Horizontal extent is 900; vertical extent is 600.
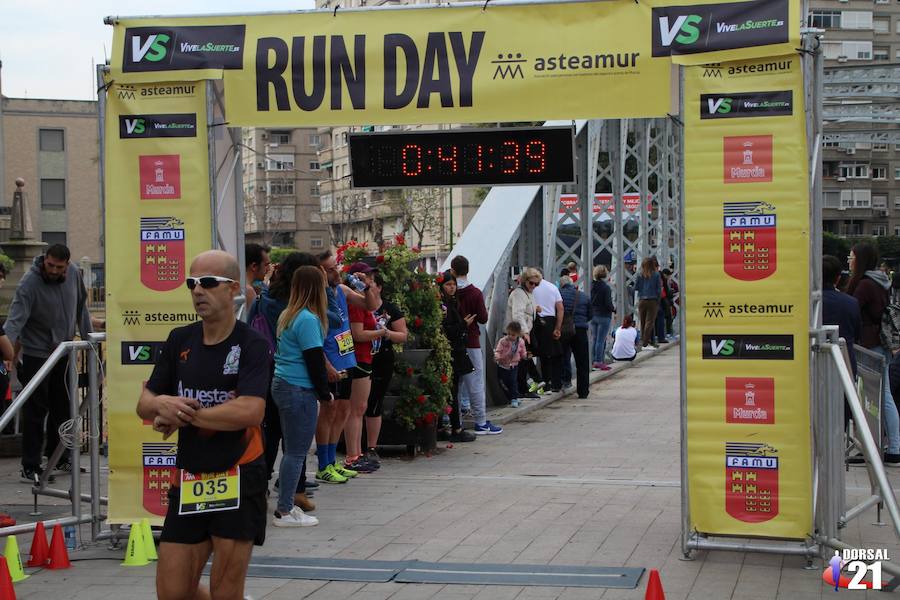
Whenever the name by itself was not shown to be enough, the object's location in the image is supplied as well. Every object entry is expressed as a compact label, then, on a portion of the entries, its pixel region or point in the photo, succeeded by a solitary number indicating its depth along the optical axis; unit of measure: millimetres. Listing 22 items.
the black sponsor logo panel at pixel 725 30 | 7355
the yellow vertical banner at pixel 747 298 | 7434
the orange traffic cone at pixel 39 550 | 7684
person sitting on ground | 24141
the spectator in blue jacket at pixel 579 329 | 17688
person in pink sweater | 15328
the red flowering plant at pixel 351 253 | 12195
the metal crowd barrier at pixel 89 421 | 8219
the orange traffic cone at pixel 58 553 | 7594
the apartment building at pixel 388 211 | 65500
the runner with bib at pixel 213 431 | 4875
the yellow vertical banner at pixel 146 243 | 8234
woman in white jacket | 15703
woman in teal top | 8625
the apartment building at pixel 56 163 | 74875
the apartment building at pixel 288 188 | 97375
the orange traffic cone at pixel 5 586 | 6492
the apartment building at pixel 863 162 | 92625
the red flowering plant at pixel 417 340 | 11961
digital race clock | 9797
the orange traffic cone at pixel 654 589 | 5895
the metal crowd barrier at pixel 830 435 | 7332
